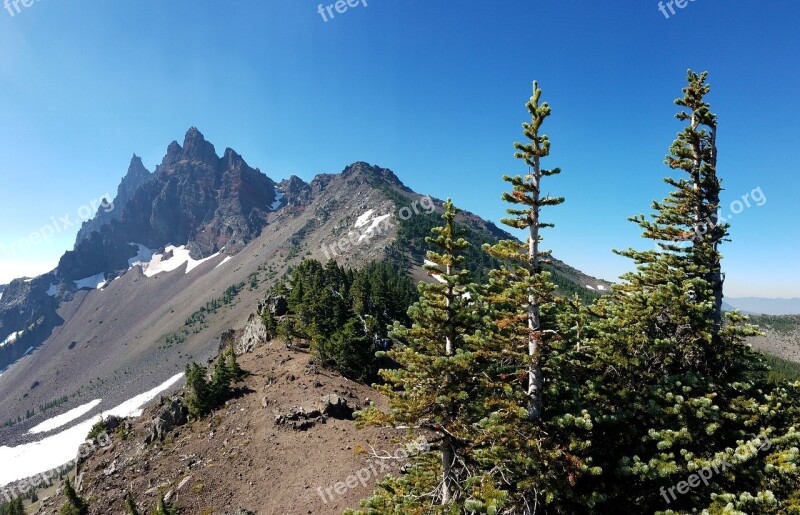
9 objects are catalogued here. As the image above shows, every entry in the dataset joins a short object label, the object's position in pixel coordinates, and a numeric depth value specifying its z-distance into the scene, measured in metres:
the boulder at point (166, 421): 38.31
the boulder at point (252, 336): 56.84
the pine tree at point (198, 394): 37.75
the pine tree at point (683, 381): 11.37
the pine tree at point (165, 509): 23.72
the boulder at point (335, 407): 33.56
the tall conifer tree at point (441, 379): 12.62
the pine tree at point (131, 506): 27.14
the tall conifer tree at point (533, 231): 11.95
